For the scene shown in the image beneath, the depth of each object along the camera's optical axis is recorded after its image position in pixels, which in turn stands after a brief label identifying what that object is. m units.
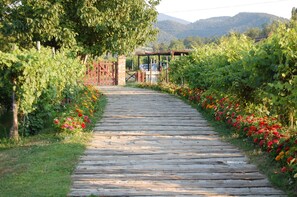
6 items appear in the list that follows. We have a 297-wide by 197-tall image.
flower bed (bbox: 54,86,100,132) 8.50
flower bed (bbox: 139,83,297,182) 5.67
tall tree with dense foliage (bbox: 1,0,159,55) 14.01
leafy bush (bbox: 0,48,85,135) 8.30
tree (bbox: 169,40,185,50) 71.54
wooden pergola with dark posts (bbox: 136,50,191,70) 26.18
